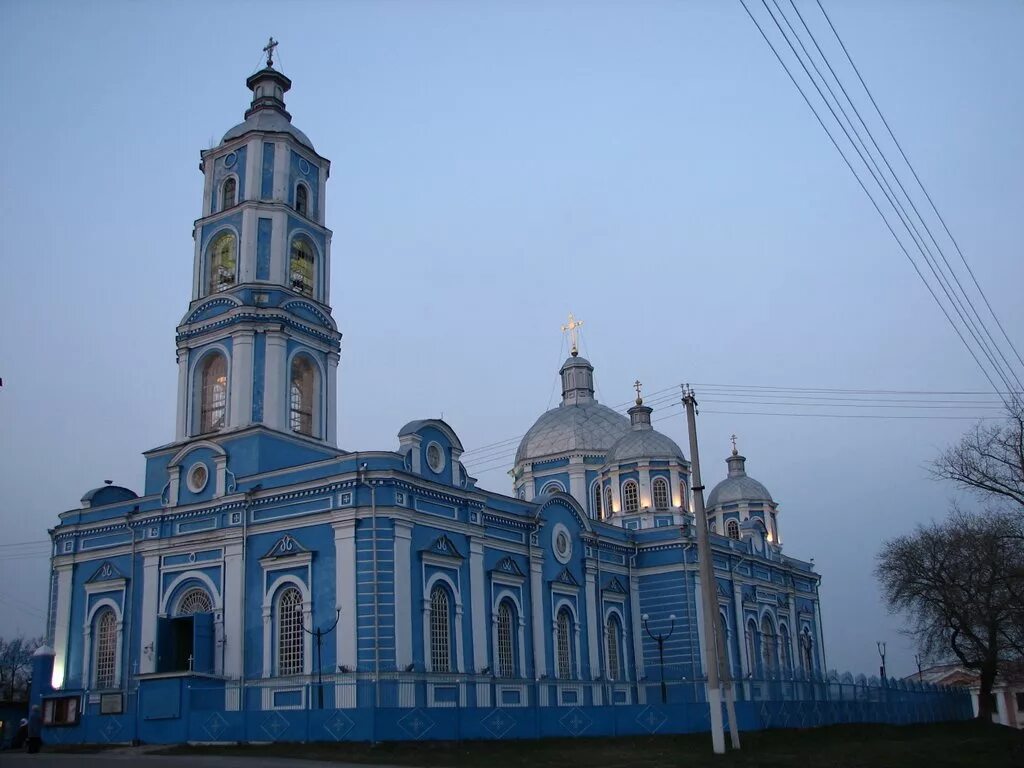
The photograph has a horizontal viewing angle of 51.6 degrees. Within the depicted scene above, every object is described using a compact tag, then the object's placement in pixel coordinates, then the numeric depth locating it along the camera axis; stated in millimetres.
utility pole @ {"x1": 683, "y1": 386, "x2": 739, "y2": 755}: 23719
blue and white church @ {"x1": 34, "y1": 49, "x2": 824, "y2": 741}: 29500
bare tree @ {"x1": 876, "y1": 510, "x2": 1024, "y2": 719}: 35531
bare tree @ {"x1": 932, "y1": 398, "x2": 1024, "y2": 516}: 27531
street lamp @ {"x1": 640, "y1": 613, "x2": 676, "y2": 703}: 40962
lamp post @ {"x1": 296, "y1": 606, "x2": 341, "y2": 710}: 28719
